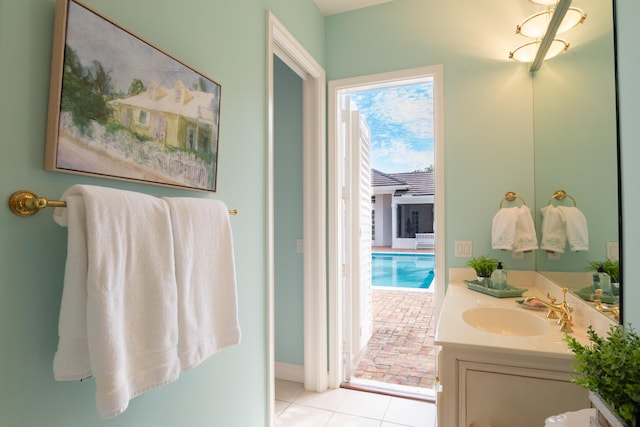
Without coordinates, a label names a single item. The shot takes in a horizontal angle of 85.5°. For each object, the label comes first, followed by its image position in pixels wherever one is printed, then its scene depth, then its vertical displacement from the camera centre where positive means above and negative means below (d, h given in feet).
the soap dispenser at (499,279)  6.24 -0.85
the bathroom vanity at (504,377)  3.68 -1.62
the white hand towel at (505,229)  6.59 +0.05
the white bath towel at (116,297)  2.52 -0.58
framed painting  2.68 +1.09
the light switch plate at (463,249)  7.34 -0.38
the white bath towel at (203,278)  3.38 -0.56
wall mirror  3.80 +1.32
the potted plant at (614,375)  1.94 -0.84
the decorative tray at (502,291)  5.98 -1.05
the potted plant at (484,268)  6.66 -0.70
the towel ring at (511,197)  7.04 +0.71
